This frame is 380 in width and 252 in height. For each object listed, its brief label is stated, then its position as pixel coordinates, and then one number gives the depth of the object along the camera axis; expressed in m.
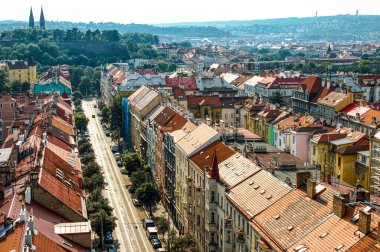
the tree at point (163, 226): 73.00
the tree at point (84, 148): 114.62
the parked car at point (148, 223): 78.25
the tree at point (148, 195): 83.94
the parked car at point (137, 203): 89.45
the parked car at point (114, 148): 128.50
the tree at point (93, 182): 86.27
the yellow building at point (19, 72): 194.62
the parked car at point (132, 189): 94.76
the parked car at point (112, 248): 68.43
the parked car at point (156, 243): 71.86
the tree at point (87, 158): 101.50
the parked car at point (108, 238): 72.31
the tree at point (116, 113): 141.50
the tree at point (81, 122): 144.77
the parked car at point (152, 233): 74.56
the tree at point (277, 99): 145.06
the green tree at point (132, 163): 99.19
